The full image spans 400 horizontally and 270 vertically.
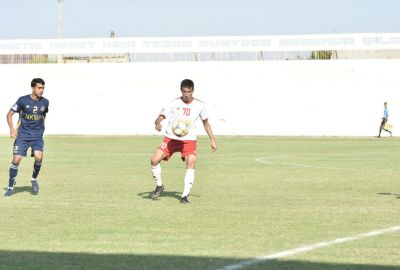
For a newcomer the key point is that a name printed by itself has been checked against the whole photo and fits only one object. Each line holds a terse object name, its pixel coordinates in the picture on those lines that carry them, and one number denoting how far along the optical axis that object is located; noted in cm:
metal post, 6056
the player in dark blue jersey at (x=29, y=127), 1617
